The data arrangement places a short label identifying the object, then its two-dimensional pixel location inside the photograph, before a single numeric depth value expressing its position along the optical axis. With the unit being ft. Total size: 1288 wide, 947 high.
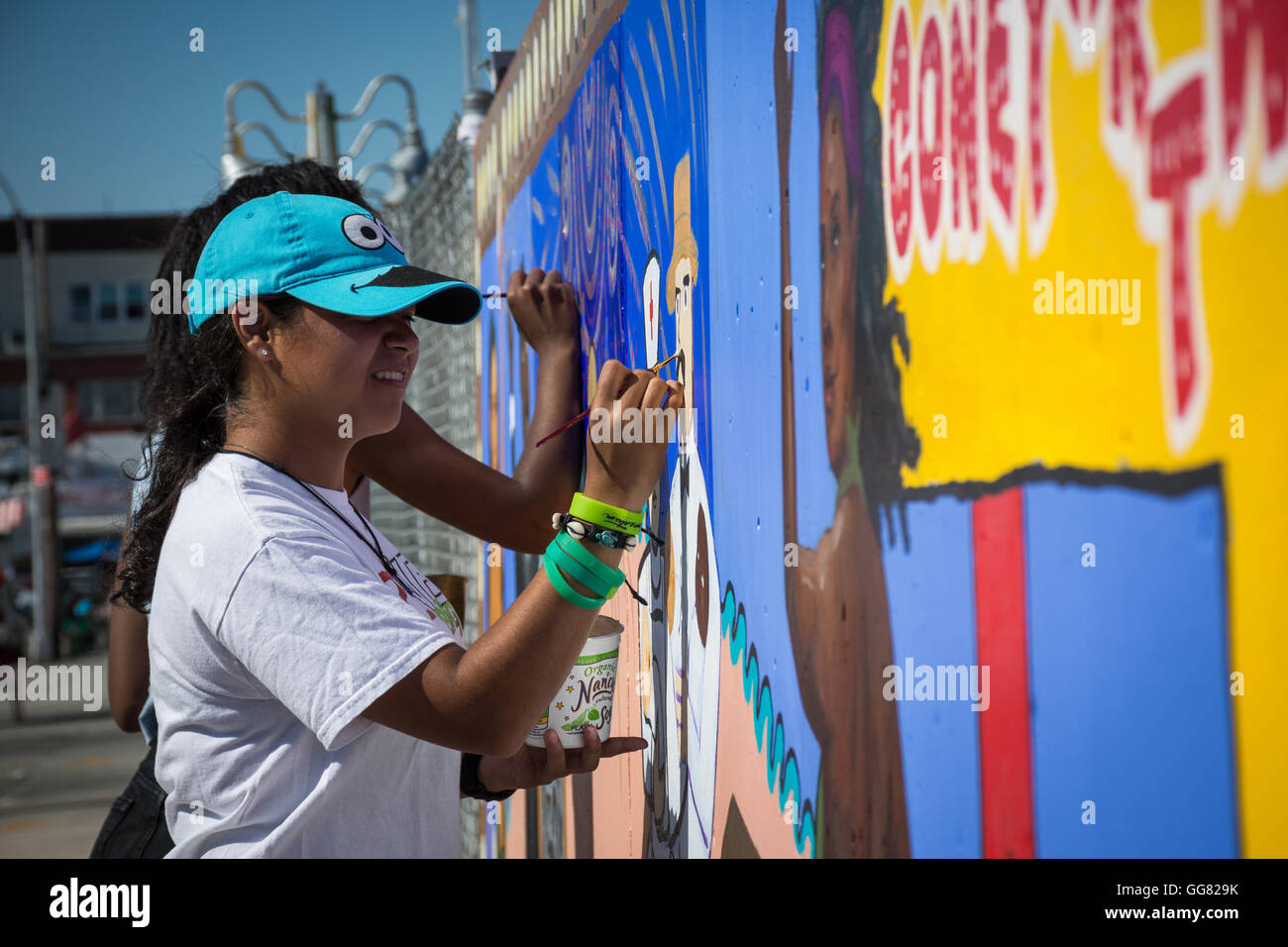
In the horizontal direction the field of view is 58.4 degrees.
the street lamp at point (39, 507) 61.72
